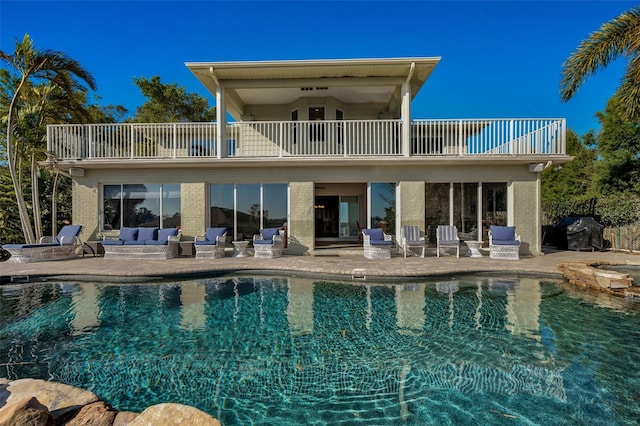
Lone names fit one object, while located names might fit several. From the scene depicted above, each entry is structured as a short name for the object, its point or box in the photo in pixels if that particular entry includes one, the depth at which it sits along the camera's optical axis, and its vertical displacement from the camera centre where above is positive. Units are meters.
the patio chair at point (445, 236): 10.21 -0.68
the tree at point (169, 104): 20.27 +7.46
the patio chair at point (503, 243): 9.46 -0.84
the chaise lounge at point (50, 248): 9.12 -0.95
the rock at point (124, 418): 2.14 -1.38
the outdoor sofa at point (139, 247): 9.88 -0.98
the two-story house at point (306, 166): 10.18 +1.65
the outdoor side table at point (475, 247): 10.15 -1.02
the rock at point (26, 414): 1.91 -1.21
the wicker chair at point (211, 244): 9.82 -0.88
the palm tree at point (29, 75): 9.80 +4.70
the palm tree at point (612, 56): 8.08 +4.18
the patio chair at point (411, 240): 10.04 -0.79
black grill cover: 11.46 -0.70
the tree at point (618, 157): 16.56 +3.02
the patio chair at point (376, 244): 9.69 -0.87
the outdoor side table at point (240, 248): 10.33 -1.05
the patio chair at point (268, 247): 9.94 -0.98
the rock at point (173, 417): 1.97 -1.26
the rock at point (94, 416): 2.14 -1.37
